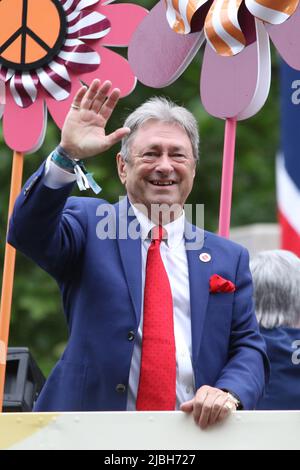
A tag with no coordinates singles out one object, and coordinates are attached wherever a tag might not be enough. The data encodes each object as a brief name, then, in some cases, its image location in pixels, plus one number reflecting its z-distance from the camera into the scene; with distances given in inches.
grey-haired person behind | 319.0
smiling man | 261.1
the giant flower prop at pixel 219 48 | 297.3
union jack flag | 523.8
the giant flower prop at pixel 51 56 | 308.2
